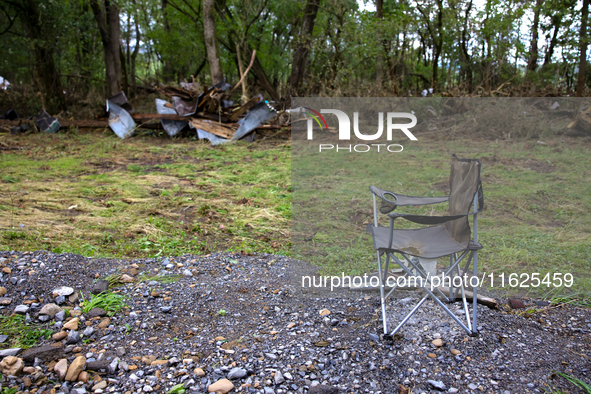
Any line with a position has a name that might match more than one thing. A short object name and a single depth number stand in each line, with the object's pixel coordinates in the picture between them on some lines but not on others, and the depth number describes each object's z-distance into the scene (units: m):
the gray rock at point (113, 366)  2.04
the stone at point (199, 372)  2.02
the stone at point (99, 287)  2.77
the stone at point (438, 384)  1.94
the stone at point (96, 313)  2.50
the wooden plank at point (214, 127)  9.61
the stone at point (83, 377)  1.97
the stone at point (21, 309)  2.49
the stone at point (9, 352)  2.09
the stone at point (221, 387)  1.93
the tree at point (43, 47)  11.13
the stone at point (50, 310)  2.48
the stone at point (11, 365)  1.96
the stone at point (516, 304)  2.68
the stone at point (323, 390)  1.92
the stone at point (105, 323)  2.42
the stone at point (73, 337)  2.25
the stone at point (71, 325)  2.35
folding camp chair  2.29
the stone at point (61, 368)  1.99
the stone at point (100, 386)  1.92
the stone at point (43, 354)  2.06
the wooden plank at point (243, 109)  9.95
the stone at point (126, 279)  2.96
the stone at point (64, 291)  2.68
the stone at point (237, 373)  2.01
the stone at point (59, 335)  2.28
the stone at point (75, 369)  1.98
